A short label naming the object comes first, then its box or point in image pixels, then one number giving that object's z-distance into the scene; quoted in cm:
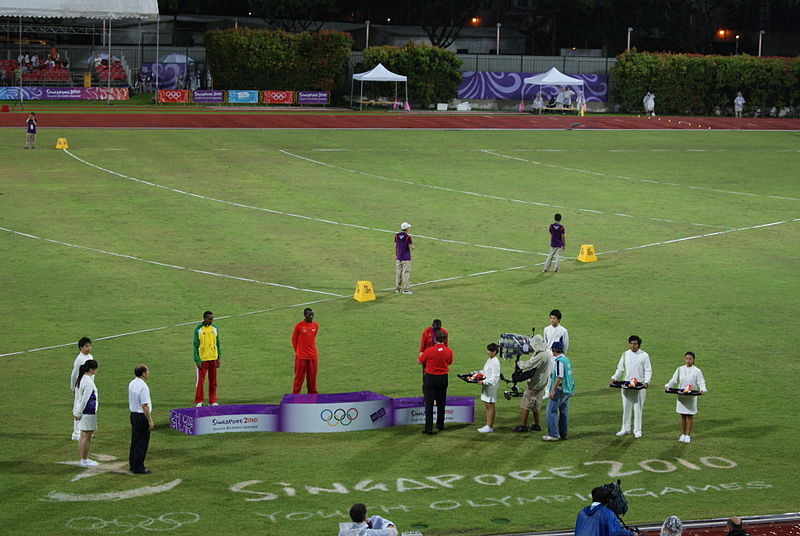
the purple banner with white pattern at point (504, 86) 8269
